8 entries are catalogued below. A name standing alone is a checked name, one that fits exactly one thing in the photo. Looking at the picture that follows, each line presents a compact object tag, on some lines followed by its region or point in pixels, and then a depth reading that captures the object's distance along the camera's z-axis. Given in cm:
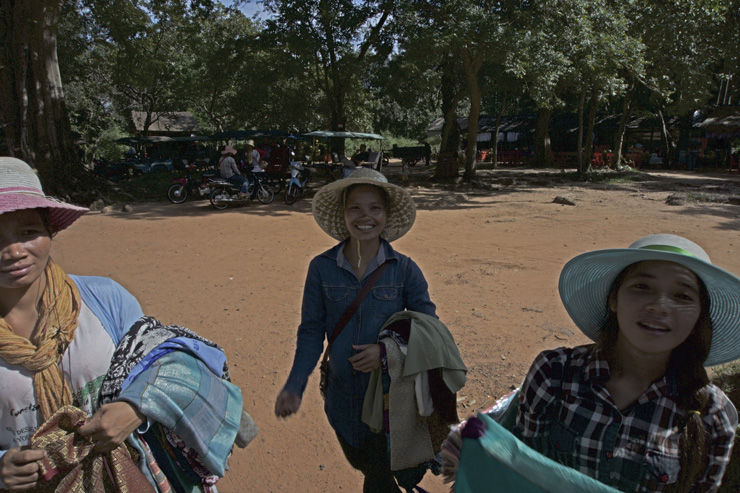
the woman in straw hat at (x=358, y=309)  193
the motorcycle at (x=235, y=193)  1307
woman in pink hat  134
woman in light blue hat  126
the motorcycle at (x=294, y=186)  1410
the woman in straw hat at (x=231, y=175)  1370
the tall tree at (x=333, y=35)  1858
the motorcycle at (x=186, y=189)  1420
